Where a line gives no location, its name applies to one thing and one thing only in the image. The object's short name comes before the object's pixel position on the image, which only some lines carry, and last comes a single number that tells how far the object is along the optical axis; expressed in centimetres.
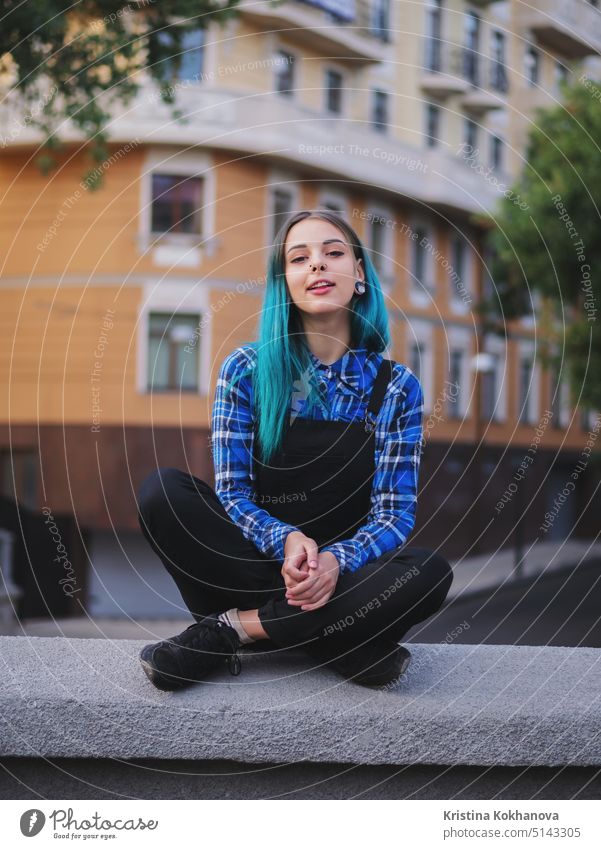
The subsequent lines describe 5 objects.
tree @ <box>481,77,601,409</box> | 1547
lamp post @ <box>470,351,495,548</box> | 2453
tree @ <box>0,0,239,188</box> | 862
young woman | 309
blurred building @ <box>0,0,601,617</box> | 1941
